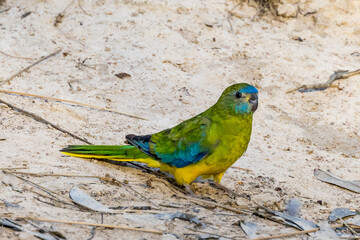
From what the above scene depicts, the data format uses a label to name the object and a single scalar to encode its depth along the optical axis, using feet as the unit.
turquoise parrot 28.40
